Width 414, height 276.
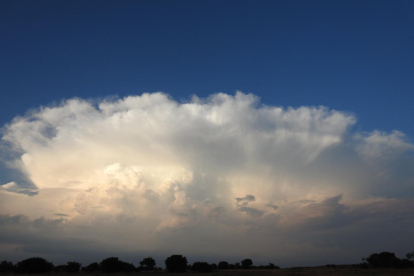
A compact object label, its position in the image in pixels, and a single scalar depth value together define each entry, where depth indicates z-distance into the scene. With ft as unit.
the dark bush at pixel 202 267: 429.79
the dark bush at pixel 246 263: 547.90
